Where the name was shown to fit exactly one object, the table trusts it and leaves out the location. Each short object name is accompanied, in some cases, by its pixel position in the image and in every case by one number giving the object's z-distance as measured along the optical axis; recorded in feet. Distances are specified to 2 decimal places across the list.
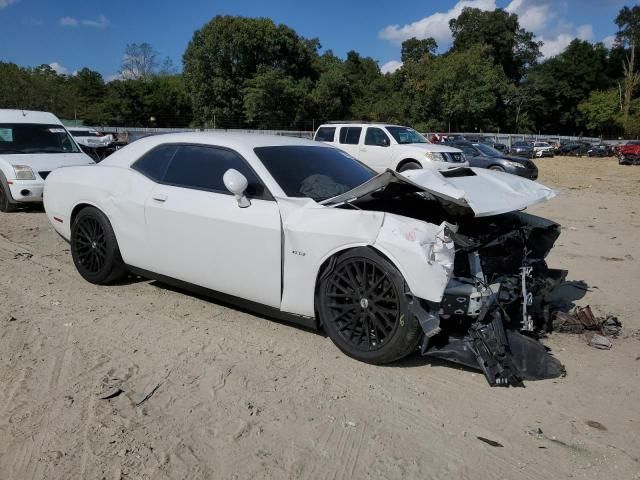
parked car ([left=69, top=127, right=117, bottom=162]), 47.37
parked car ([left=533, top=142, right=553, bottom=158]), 137.69
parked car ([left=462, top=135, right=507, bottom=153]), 135.90
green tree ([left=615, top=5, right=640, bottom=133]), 245.65
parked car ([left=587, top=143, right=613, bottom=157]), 143.24
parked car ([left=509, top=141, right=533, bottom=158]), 128.88
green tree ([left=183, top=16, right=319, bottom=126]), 183.01
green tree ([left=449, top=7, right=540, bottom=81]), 256.11
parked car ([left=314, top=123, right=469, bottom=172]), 48.03
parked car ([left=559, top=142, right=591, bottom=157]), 150.82
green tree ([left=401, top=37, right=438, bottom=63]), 249.14
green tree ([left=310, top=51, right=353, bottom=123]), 175.32
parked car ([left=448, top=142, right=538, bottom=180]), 65.82
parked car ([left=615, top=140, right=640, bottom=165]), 108.17
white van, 31.28
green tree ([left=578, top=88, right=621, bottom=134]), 232.32
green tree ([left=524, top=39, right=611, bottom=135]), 251.19
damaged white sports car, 11.32
